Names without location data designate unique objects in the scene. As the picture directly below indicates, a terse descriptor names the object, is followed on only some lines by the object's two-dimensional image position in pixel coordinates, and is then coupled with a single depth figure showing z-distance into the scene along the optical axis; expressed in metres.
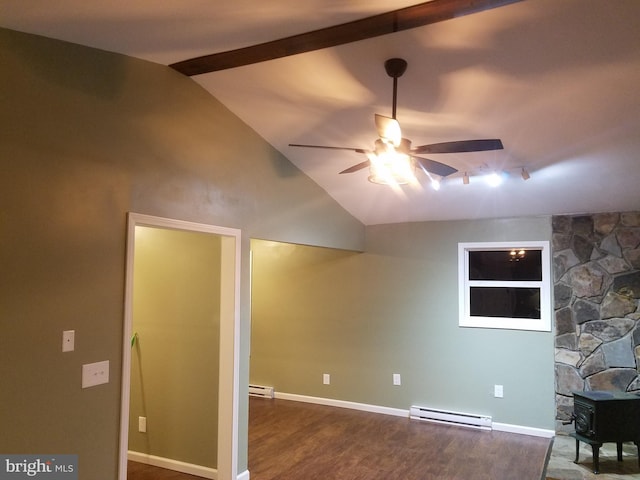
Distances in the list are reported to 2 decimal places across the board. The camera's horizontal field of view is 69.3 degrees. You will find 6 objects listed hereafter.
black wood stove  3.81
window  4.99
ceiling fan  2.32
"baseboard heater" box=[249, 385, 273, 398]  6.32
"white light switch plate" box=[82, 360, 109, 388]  2.54
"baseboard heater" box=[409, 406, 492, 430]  5.08
